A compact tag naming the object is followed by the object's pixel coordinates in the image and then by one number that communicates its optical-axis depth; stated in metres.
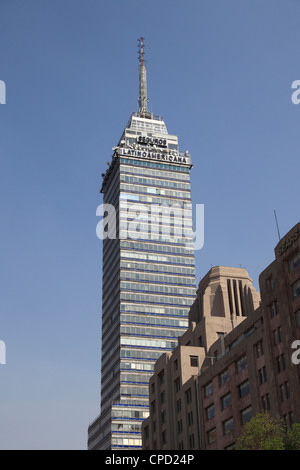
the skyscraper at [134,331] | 172.25
